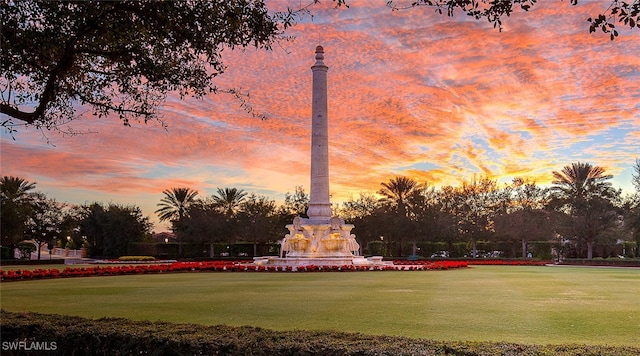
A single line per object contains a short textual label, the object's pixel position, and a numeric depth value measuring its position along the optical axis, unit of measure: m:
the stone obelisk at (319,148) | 41.22
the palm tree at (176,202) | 73.19
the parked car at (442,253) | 73.69
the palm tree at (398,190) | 71.25
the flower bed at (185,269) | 28.89
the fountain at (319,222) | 39.86
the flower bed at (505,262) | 49.42
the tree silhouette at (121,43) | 10.26
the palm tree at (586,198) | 58.75
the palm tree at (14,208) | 51.78
